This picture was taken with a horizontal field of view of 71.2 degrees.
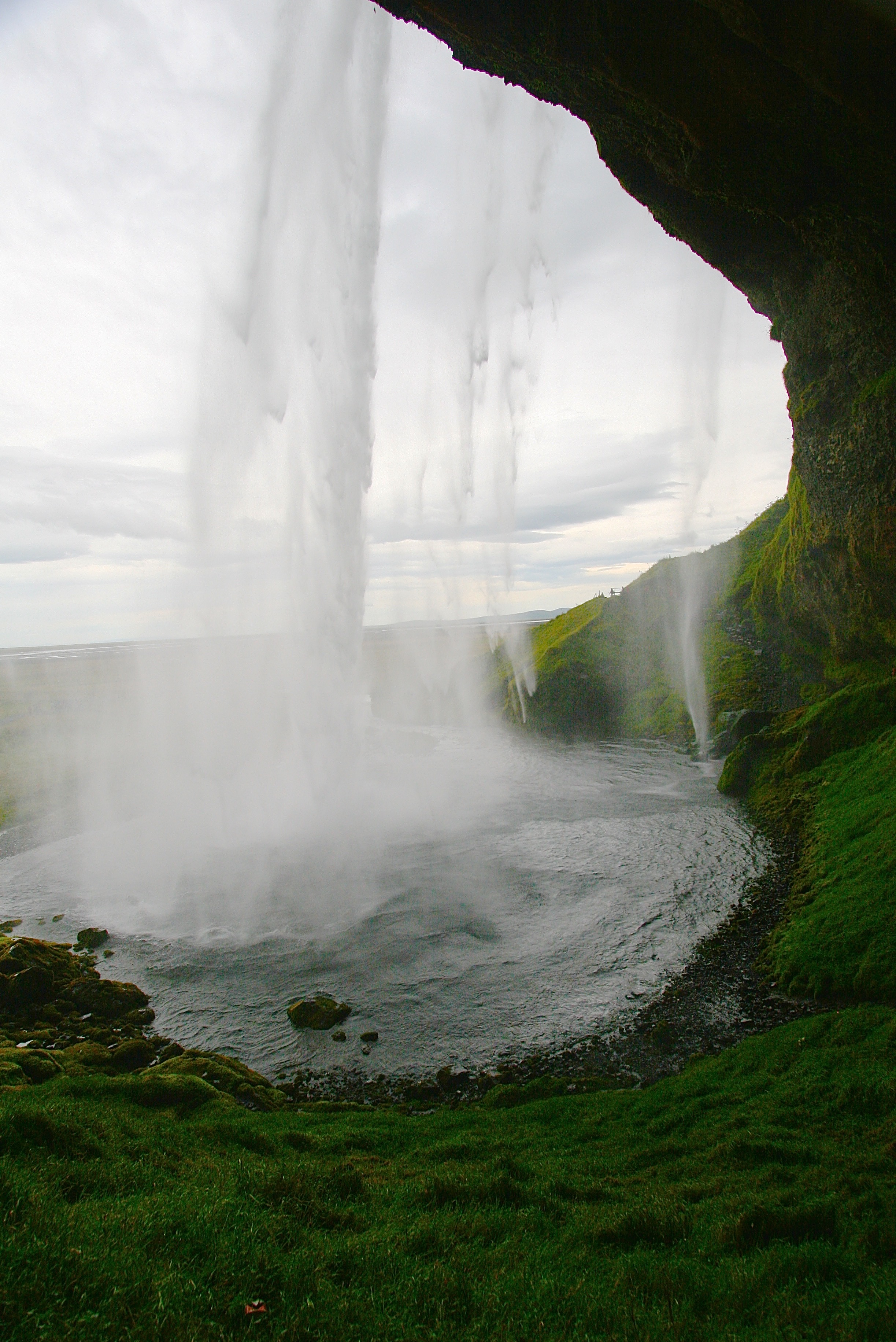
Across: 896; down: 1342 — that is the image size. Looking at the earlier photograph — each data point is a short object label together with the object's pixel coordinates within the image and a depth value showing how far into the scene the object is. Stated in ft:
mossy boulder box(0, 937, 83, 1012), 51.83
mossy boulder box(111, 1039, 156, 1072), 43.52
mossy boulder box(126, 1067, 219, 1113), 35.35
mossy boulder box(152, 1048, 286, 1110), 39.24
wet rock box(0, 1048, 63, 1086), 39.32
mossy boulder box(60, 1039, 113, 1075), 41.98
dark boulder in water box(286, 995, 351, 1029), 48.47
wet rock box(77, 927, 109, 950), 63.77
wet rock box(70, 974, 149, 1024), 51.37
